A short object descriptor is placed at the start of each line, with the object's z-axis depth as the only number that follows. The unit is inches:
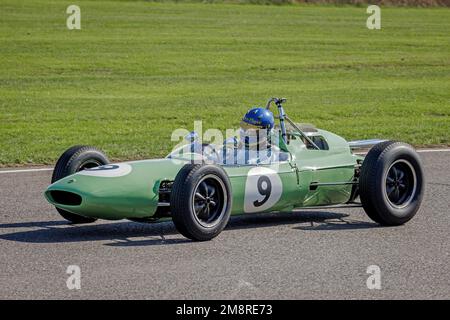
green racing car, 715.4
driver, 798.4
